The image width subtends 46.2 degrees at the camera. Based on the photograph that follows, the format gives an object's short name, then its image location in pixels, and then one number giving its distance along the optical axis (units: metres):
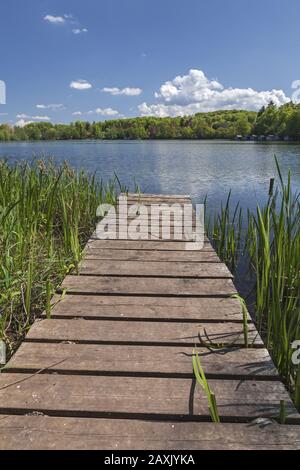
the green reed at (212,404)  1.18
